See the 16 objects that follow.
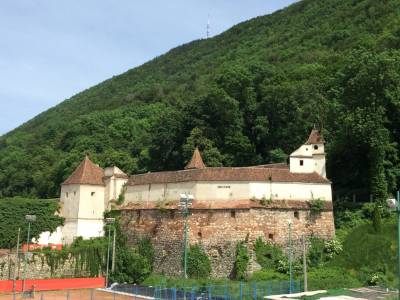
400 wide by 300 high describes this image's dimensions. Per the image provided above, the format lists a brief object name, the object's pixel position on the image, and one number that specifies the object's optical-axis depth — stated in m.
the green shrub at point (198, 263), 38.28
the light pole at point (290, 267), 32.44
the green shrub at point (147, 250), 41.56
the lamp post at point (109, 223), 41.22
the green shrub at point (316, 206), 39.97
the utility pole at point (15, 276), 37.06
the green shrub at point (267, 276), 35.59
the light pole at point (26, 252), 38.31
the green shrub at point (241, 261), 37.12
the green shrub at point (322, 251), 37.62
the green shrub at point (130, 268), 40.81
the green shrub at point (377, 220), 37.09
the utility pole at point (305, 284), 31.44
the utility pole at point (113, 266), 42.56
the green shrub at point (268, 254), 37.56
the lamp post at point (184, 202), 32.14
